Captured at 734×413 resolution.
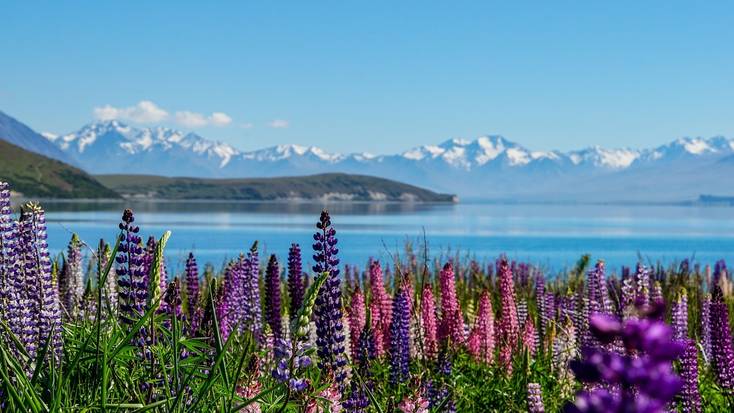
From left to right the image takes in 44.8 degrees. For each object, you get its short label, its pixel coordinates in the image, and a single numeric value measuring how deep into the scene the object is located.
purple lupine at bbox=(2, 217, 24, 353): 6.44
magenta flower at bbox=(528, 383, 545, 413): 5.63
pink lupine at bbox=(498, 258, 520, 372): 11.32
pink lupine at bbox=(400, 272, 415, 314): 8.81
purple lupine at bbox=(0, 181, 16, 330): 6.39
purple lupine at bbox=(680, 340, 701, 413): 8.18
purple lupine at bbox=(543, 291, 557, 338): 14.26
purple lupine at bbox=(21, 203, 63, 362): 6.50
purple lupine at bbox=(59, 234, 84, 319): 11.02
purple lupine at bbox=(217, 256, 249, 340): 9.97
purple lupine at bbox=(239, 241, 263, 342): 10.99
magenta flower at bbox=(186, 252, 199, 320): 10.84
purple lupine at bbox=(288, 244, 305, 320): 9.85
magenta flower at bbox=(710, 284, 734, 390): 8.03
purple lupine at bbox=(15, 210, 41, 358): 6.53
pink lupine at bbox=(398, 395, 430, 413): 5.90
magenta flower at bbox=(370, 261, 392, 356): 10.82
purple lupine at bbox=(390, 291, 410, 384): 8.80
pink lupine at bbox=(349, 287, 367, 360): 10.59
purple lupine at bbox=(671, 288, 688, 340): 10.52
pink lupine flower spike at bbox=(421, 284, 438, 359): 10.45
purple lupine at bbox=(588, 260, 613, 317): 9.47
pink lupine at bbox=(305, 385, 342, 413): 5.64
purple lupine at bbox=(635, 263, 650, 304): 8.95
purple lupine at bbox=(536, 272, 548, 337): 14.12
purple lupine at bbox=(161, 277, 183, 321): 5.34
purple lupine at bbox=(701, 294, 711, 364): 11.70
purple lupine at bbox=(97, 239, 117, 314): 9.19
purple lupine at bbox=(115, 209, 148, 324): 5.36
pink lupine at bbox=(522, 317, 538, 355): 10.91
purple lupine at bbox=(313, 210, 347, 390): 6.07
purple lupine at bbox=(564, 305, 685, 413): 1.70
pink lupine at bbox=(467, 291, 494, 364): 11.06
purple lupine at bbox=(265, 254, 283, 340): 9.99
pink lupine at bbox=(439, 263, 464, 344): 10.51
